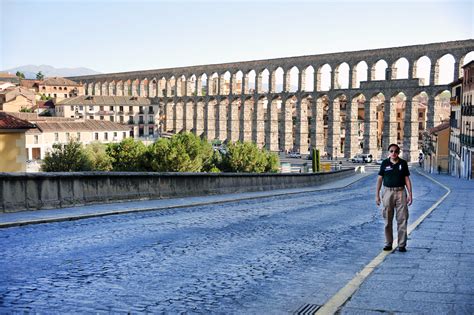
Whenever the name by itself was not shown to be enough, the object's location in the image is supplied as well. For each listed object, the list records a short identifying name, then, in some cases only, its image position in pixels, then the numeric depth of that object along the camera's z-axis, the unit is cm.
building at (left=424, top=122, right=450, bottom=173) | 7562
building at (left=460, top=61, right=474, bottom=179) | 5631
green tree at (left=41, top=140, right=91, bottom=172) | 5534
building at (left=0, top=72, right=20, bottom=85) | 17838
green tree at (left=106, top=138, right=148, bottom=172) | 5925
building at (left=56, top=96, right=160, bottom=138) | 11438
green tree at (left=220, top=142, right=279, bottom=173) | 6531
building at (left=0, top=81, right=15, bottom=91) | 15711
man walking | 933
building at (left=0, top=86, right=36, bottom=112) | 12631
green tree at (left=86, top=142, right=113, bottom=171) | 6204
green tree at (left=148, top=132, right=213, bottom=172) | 5731
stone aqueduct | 8425
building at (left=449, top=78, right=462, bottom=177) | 6575
